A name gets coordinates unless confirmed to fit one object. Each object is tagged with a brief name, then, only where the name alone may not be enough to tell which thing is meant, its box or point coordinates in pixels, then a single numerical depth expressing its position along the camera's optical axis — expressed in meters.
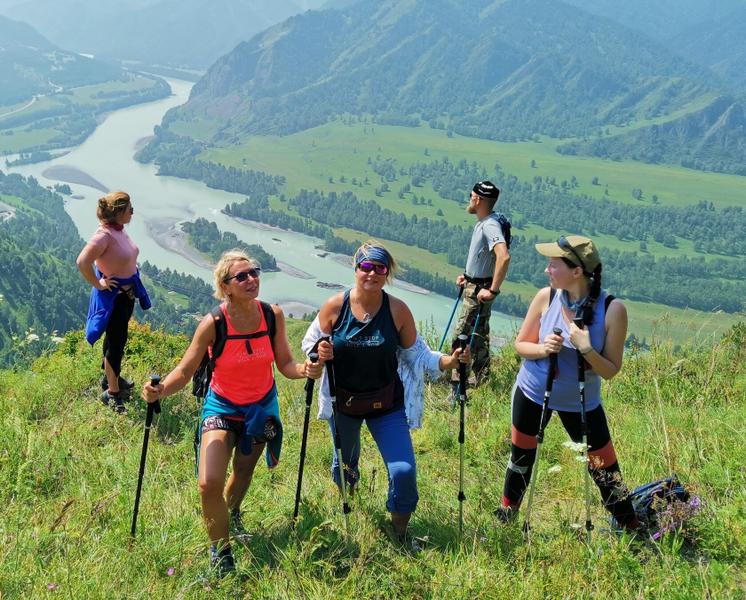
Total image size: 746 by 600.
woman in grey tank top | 3.76
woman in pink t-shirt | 5.64
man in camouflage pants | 6.02
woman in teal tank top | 3.95
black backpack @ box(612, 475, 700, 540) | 3.72
